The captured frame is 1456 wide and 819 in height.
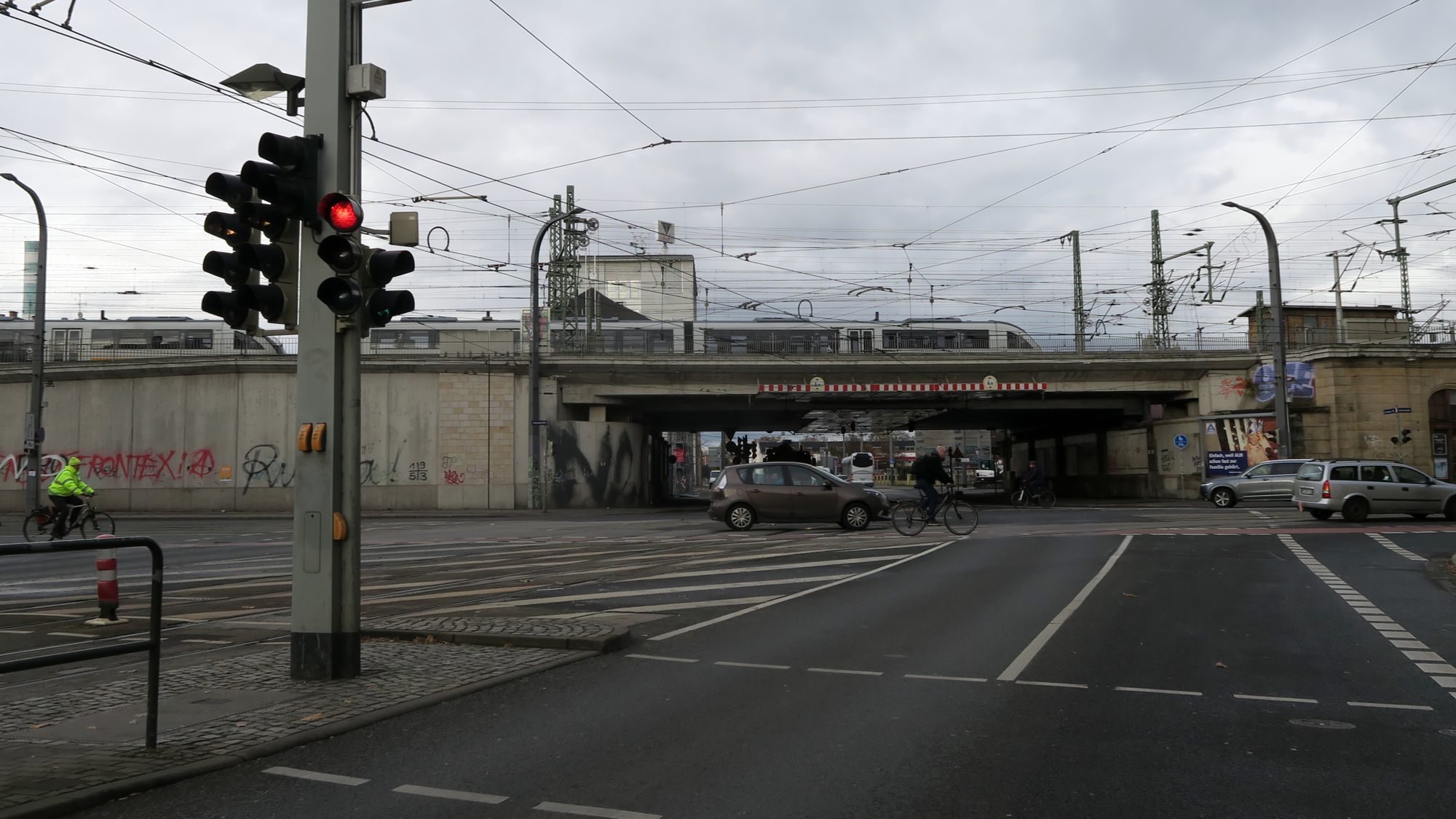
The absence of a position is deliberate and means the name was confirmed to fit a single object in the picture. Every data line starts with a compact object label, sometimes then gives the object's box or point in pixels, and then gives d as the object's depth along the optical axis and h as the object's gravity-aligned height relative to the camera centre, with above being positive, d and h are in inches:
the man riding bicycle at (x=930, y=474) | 812.6 -10.7
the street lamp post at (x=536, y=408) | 1353.3 +72.4
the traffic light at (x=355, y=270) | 265.6 +51.2
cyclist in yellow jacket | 733.3 -17.5
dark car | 875.4 -30.2
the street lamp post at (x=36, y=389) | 1075.9 +86.8
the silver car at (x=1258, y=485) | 1248.8 -35.7
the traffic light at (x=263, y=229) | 266.5 +61.7
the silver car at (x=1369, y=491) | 939.3 -33.6
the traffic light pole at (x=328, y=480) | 273.0 -3.3
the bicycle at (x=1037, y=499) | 1440.7 -54.8
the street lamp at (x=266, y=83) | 299.9 +110.0
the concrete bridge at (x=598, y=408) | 1449.3 +82.0
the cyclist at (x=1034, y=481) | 1433.3 -30.7
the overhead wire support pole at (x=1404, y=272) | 1374.3 +283.4
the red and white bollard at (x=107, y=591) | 367.2 -41.6
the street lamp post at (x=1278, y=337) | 1177.4 +131.5
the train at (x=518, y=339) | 1498.5 +187.8
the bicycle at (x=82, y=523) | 765.3 -38.8
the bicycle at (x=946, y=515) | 807.7 -43.7
